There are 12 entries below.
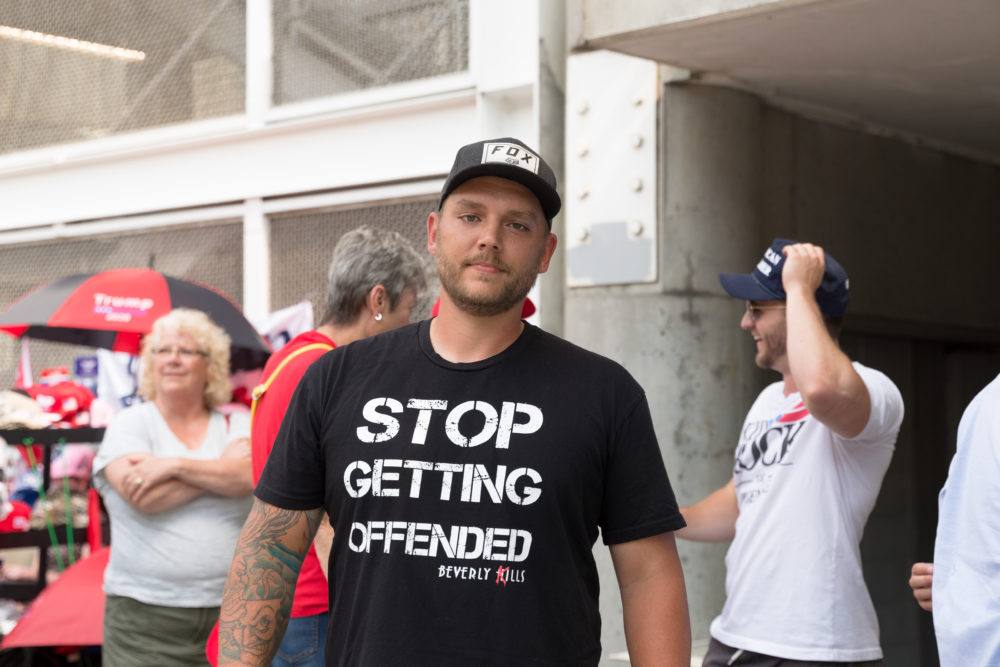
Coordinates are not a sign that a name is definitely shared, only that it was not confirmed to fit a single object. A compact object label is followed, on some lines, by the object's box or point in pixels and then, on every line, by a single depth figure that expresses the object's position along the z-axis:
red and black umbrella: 6.00
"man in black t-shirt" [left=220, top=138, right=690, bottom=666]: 2.33
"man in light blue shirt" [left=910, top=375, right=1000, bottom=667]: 2.28
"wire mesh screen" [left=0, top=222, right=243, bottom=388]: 7.99
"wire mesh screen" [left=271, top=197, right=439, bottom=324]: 7.04
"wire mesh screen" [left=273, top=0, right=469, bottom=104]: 6.94
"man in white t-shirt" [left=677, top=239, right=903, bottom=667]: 3.60
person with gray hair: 3.52
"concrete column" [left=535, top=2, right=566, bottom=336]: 5.63
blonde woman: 4.66
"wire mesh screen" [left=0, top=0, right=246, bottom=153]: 8.03
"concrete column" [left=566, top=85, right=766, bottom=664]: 5.29
